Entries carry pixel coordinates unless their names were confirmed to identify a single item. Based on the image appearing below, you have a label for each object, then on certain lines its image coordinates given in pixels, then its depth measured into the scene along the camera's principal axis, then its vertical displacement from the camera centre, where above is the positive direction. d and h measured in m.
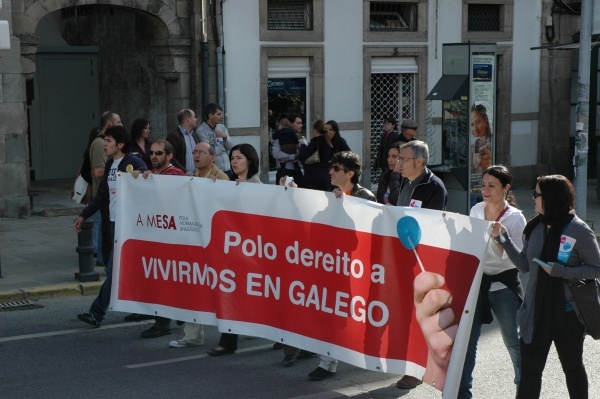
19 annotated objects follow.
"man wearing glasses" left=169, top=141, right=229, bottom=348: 8.69 -0.80
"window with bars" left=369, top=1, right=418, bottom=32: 19.33 +1.11
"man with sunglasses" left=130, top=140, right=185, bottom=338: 9.09 -0.77
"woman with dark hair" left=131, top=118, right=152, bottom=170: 11.93 -0.65
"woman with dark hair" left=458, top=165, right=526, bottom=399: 6.69 -1.32
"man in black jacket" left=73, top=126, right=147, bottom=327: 9.34 -0.92
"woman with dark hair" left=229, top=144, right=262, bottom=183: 8.54 -0.68
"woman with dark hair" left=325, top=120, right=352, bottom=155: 14.47 -0.83
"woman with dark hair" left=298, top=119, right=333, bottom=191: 14.37 -1.13
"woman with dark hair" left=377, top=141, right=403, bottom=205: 10.25 -1.12
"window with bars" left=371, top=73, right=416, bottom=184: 19.64 -0.42
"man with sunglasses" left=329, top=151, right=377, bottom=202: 7.85 -0.72
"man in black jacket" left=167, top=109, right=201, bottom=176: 12.98 -0.75
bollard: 11.23 -1.86
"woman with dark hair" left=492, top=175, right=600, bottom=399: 5.98 -1.13
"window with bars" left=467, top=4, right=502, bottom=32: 20.50 +1.15
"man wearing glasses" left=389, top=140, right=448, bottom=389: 7.66 -0.75
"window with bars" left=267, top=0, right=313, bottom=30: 18.16 +1.09
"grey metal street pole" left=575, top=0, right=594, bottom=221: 15.02 -0.36
